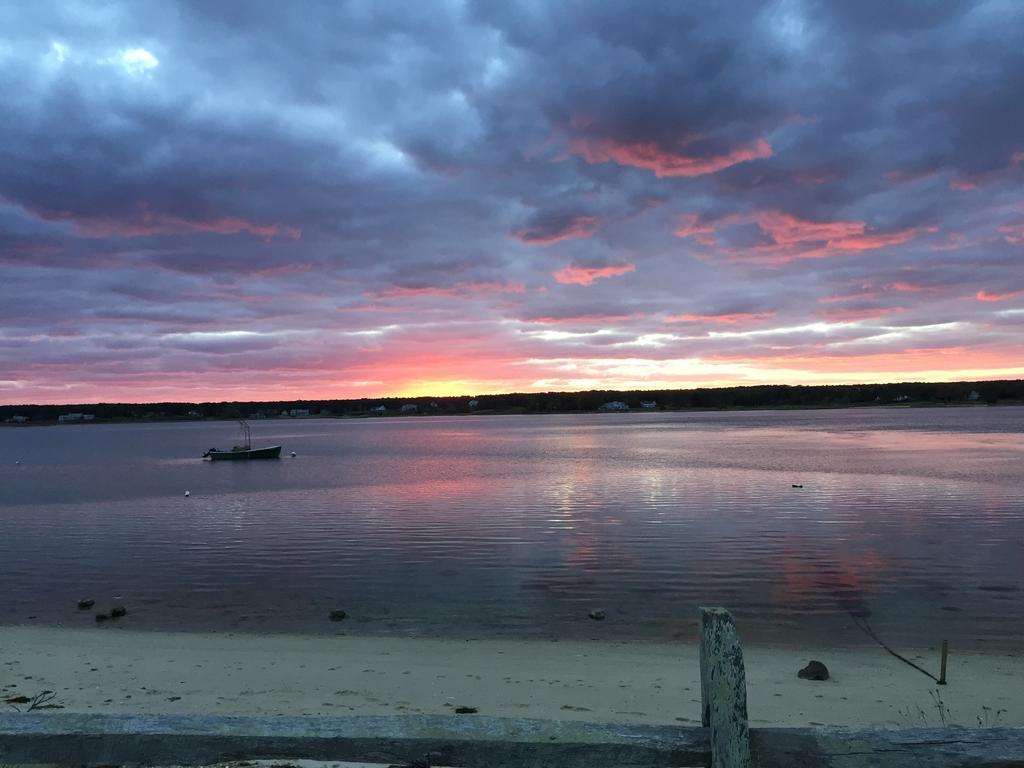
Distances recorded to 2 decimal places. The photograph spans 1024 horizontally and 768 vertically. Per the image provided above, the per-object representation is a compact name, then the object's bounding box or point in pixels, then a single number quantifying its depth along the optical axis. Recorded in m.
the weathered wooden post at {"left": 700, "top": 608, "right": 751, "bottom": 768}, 4.38
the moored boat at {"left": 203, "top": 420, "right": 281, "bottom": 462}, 88.31
